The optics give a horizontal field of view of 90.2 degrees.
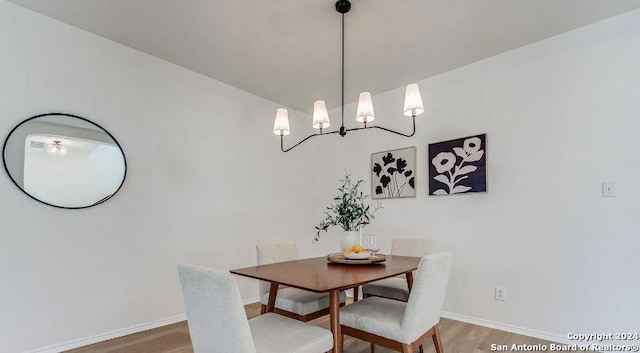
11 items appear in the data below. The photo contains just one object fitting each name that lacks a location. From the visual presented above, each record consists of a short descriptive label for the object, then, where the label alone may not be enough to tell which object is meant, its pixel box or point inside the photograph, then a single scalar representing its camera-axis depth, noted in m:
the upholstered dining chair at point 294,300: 2.14
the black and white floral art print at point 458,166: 2.93
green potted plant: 2.34
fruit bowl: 2.22
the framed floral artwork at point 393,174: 3.42
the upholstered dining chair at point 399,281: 2.49
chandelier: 2.00
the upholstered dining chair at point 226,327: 1.34
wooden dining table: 1.64
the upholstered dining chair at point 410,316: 1.69
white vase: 2.34
